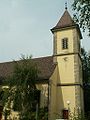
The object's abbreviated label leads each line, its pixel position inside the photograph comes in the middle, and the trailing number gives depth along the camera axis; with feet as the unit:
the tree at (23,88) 37.99
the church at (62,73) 42.94
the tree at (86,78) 57.95
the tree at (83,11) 23.20
